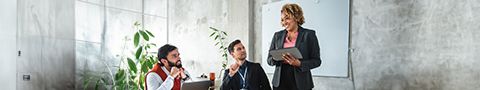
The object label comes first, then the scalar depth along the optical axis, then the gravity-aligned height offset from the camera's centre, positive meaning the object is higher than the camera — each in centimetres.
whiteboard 375 +13
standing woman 306 -8
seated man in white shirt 325 -23
